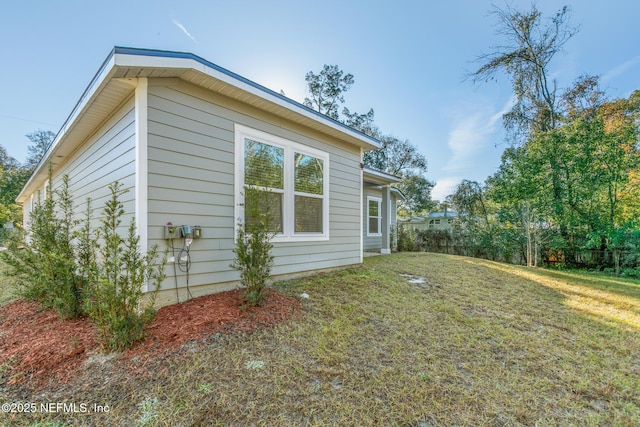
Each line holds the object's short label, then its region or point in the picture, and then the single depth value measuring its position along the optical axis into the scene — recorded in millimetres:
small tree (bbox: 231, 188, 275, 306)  3359
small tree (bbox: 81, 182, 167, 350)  2357
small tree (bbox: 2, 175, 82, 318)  3037
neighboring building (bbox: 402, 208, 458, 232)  22906
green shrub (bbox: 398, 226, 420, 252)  12781
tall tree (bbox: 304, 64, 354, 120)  18859
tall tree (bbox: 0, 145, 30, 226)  16062
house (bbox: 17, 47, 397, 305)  3244
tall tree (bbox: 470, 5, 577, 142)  10680
